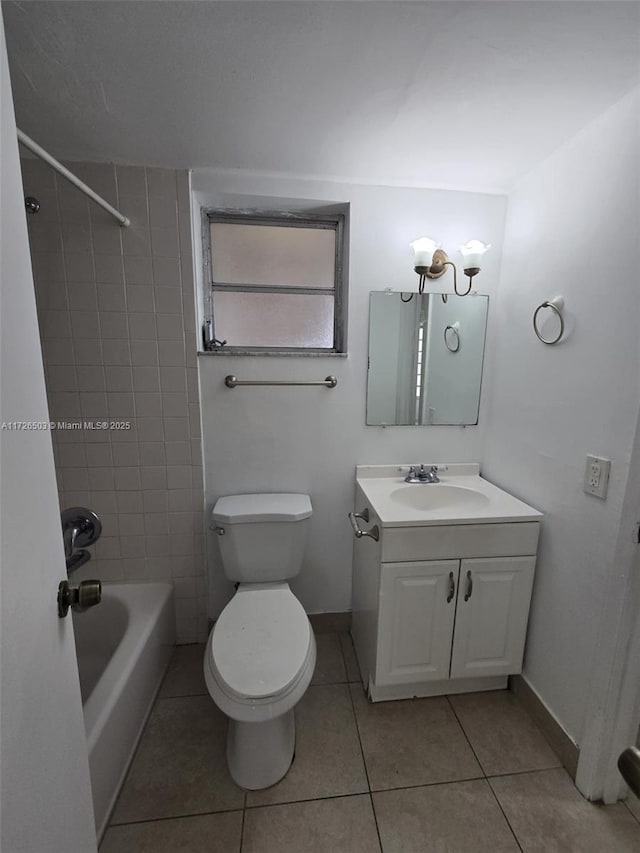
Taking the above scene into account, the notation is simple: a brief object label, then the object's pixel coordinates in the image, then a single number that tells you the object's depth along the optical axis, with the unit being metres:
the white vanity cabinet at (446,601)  1.32
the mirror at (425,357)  1.63
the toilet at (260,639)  1.07
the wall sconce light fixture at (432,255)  1.44
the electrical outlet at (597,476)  1.07
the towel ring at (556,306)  1.24
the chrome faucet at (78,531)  0.98
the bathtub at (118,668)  1.06
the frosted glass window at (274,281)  1.63
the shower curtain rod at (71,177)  0.79
